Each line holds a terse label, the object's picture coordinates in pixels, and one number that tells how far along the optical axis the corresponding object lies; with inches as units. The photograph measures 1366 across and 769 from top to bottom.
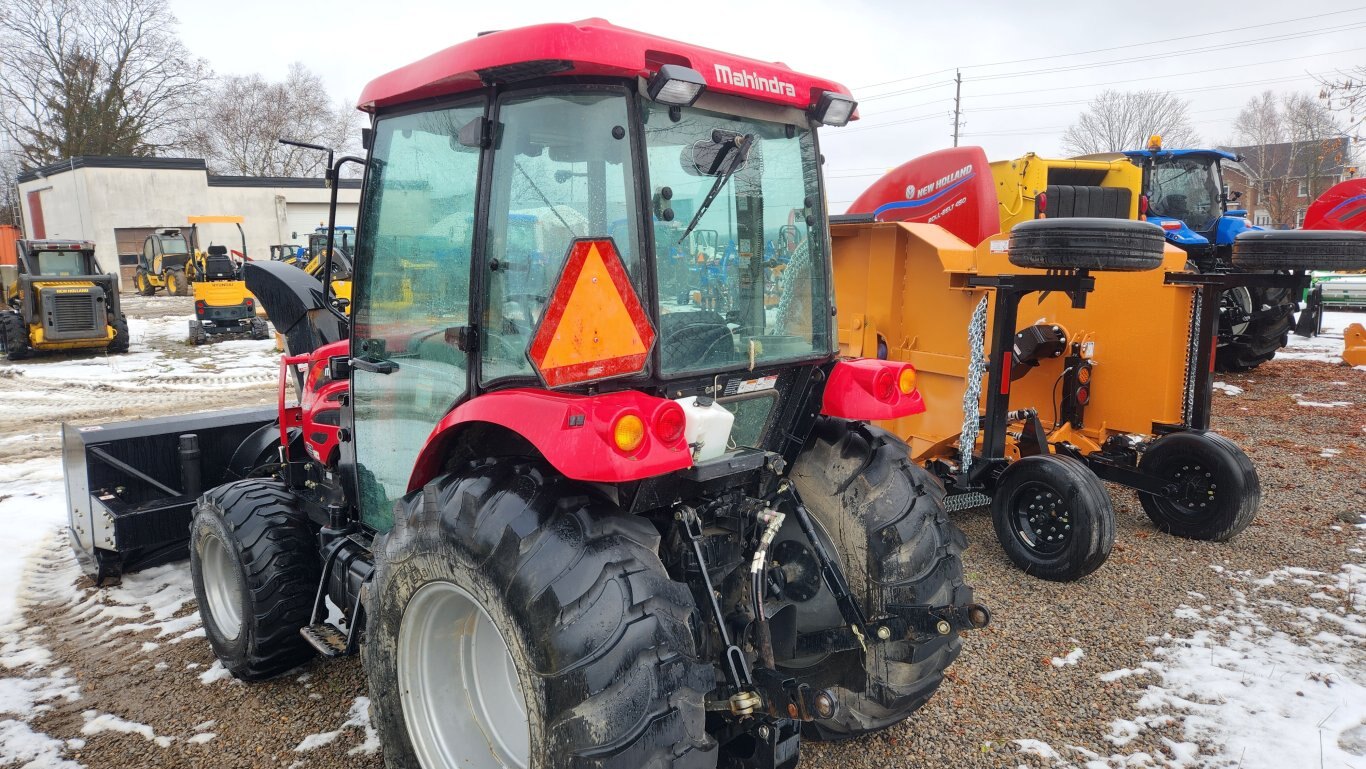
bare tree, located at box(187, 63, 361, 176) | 1831.9
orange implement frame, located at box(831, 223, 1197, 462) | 217.2
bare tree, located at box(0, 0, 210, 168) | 1401.3
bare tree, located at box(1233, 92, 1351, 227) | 1286.9
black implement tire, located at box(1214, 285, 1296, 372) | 431.5
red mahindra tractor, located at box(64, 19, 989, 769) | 79.7
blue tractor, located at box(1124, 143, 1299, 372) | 435.5
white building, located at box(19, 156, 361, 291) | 1348.4
